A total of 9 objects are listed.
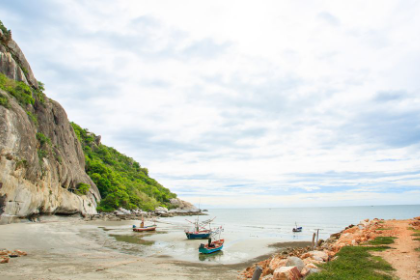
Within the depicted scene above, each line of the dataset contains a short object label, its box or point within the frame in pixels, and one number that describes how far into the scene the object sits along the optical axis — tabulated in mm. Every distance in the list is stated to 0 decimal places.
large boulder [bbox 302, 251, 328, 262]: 12352
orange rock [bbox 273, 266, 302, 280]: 9888
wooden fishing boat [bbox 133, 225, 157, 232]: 44294
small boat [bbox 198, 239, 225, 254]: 27469
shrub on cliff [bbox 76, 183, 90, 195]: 57319
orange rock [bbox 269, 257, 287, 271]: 12189
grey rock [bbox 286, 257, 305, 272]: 10933
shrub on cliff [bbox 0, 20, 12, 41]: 45756
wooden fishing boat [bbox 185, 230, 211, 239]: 40219
